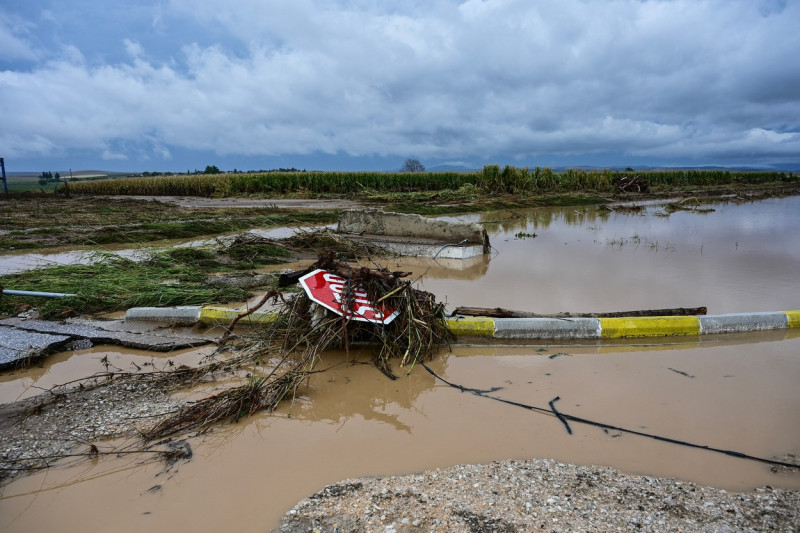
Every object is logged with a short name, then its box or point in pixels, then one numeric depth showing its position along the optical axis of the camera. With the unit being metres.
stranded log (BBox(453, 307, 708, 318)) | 5.10
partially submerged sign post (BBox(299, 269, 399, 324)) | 4.23
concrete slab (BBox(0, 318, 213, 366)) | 4.59
